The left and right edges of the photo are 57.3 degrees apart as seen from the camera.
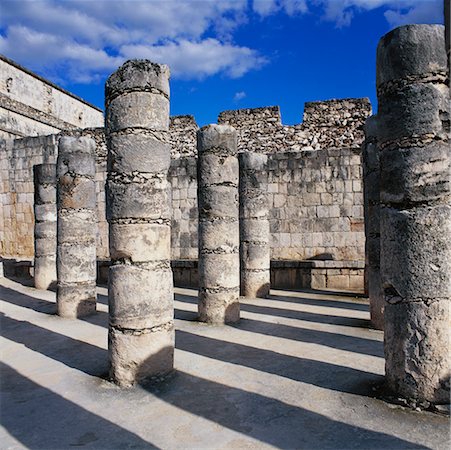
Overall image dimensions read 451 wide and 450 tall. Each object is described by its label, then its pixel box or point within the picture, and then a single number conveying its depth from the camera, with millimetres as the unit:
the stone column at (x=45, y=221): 12891
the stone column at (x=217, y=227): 8648
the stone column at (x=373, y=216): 7953
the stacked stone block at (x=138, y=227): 5559
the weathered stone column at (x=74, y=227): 9797
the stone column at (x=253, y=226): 11766
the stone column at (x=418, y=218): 4531
